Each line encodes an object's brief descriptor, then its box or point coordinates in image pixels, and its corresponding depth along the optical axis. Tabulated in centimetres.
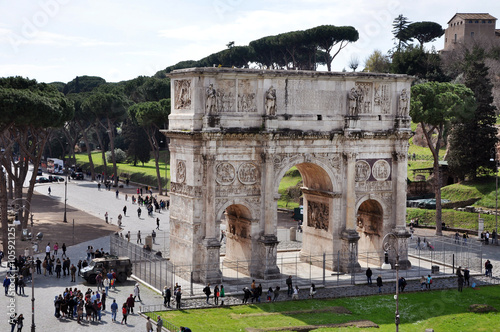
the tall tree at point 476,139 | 6990
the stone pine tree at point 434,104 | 5881
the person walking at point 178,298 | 3791
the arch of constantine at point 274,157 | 4256
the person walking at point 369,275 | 4353
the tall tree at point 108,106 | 9625
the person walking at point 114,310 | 3556
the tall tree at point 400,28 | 11925
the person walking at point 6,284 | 4050
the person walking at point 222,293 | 3962
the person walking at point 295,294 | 4062
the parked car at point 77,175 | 10881
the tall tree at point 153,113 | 8331
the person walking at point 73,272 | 4350
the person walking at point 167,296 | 3791
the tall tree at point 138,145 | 11262
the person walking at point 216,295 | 3905
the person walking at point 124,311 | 3503
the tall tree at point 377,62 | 11869
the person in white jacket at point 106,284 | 4031
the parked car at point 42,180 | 10419
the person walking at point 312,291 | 4094
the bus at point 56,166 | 11612
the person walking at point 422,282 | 4336
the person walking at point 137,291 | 3931
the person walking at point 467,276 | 4406
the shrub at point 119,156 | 12231
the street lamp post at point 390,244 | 4741
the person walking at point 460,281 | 4270
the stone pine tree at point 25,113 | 5103
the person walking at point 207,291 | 3909
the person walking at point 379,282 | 4209
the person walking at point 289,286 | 4103
